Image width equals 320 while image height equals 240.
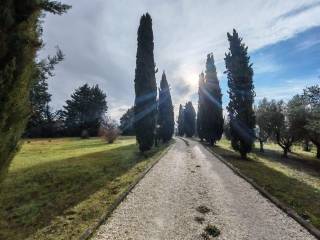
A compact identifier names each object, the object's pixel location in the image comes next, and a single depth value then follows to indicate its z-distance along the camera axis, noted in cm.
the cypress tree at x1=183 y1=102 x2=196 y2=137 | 5951
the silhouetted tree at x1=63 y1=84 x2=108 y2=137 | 6047
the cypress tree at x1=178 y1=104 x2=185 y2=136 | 6951
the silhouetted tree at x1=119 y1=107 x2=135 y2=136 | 6812
